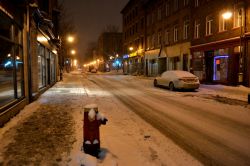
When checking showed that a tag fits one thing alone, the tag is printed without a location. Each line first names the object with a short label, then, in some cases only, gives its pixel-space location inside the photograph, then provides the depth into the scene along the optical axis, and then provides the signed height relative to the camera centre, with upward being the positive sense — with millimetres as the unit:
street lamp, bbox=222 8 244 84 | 21116 +702
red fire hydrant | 5590 -1188
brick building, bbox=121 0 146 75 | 52312 +7213
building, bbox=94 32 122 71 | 86625 +7287
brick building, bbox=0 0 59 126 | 9062 +718
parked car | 19266 -675
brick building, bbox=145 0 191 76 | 33053 +4782
